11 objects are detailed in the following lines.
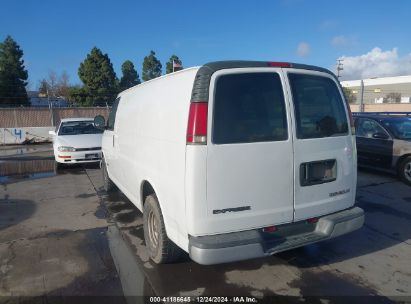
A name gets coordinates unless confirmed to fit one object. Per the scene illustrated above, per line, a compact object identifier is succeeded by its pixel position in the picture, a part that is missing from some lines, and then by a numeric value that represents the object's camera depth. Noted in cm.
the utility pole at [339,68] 5300
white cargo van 296
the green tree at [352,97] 5952
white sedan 992
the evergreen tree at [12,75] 3109
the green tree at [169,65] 3768
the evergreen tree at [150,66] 3894
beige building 6784
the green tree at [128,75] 3756
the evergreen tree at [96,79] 3177
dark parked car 755
